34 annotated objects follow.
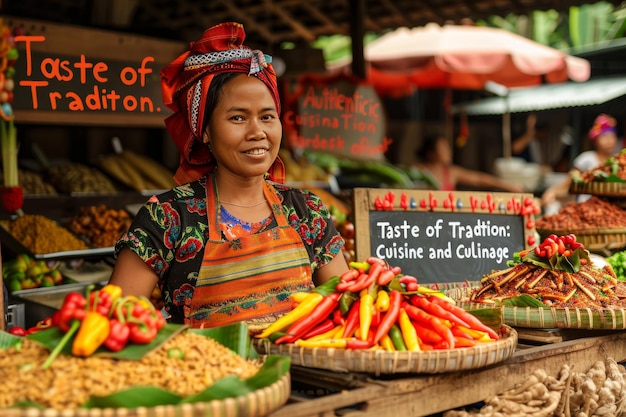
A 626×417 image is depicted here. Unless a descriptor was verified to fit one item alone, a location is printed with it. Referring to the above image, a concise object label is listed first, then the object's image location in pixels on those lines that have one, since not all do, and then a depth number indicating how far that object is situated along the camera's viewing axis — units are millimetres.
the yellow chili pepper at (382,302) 2268
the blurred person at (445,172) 9250
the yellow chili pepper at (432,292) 2408
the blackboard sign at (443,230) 3424
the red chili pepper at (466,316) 2379
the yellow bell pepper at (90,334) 1759
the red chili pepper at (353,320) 2258
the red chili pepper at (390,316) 2213
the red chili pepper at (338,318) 2318
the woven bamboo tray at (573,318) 2789
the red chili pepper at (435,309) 2320
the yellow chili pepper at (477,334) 2350
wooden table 1970
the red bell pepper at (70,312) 1807
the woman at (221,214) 2611
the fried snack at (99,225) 5156
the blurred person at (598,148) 7900
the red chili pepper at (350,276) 2359
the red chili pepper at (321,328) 2293
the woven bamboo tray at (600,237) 4426
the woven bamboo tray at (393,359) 2117
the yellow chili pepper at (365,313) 2209
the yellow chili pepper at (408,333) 2195
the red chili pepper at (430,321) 2221
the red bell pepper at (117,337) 1806
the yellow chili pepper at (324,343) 2197
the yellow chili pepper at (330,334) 2275
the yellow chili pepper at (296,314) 2322
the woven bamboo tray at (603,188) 4508
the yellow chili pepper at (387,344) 2192
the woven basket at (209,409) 1555
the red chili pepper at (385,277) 2346
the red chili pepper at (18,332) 2370
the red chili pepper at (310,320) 2279
